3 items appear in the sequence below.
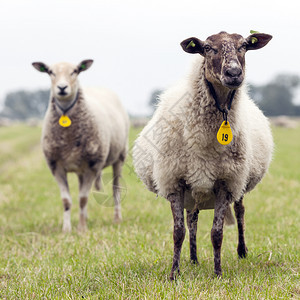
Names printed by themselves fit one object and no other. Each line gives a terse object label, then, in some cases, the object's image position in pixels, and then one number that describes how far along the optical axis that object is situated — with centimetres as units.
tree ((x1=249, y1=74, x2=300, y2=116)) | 16537
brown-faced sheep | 784
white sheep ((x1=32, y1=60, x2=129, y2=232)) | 1420
